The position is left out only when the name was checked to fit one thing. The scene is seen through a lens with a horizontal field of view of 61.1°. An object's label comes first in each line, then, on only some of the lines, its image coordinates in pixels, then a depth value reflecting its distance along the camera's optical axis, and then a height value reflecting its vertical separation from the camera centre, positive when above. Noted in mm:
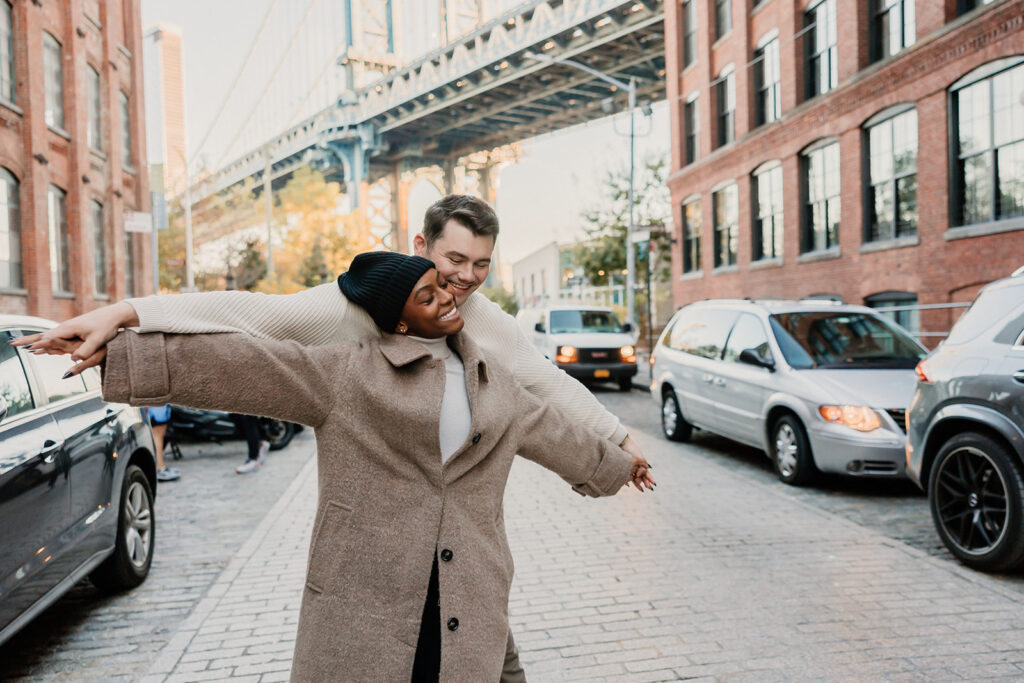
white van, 18359 -626
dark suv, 4938 -757
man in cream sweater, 1830 +25
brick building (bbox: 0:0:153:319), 17938 +4235
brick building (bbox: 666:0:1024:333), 14836 +3649
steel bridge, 39781 +13152
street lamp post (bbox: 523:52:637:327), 24141 +2024
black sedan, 3691 -767
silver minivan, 7527 -683
